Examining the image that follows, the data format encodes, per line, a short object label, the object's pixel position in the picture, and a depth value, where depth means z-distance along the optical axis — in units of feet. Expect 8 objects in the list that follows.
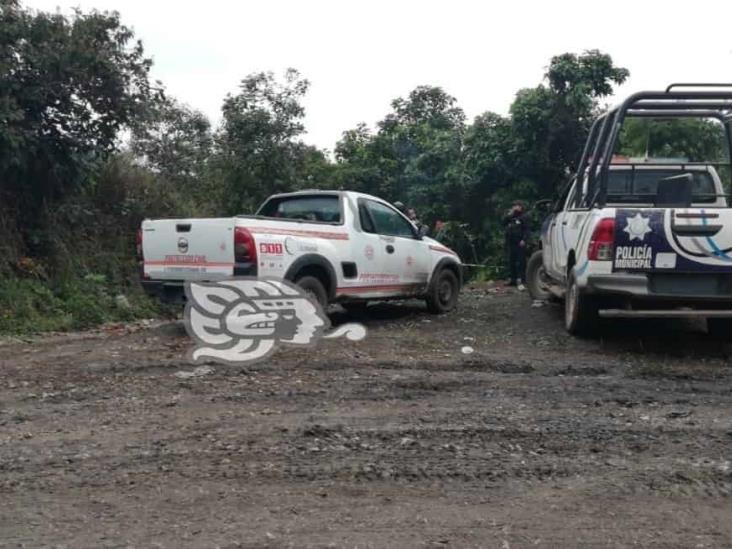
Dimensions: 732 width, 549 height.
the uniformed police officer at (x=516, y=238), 48.52
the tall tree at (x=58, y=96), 34.40
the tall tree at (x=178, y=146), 57.93
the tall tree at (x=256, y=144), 57.31
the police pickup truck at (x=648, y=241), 23.68
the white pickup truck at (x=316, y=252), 28.19
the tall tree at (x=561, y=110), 56.08
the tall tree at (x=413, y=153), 65.16
